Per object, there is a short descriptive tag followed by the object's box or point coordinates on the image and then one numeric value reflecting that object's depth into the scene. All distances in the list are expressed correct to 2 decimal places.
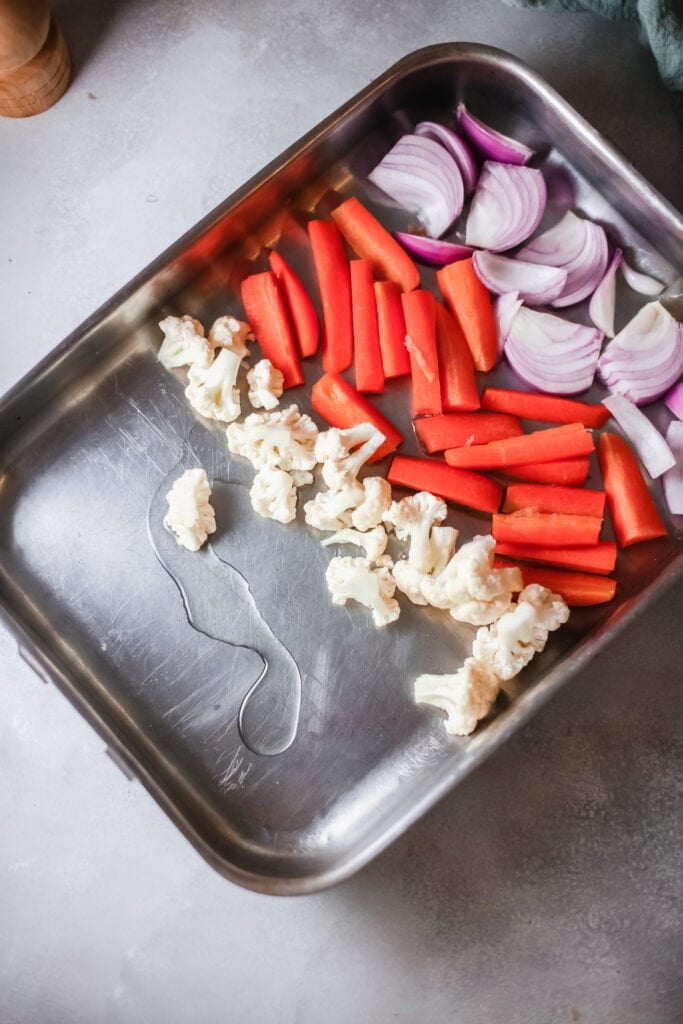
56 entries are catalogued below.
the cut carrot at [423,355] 0.61
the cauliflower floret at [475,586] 0.57
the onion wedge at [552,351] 0.61
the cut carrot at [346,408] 0.61
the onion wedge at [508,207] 0.62
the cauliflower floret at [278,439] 0.60
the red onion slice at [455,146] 0.62
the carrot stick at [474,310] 0.61
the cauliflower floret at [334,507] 0.60
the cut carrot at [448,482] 0.60
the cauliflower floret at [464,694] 0.57
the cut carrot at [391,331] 0.62
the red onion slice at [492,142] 0.62
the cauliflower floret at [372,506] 0.59
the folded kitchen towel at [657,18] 0.60
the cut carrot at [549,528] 0.59
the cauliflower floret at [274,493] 0.60
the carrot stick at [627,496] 0.59
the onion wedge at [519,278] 0.62
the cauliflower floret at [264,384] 0.61
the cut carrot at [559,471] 0.60
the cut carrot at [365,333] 0.62
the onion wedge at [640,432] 0.61
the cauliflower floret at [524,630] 0.57
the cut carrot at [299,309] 0.62
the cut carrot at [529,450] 0.60
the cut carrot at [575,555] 0.59
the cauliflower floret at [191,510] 0.60
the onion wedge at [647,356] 0.61
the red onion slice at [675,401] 0.61
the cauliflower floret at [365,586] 0.59
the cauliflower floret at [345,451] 0.59
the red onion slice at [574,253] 0.62
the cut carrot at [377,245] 0.62
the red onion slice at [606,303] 0.62
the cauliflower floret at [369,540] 0.60
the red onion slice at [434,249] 0.62
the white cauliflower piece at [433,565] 0.59
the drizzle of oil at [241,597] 0.60
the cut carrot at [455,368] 0.61
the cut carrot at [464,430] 0.61
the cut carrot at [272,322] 0.62
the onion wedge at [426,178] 0.62
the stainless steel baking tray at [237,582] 0.59
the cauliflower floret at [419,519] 0.59
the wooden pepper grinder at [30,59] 0.60
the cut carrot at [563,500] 0.60
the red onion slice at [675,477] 0.60
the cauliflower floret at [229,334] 0.61
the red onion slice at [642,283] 0.63
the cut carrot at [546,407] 0.61
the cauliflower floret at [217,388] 0.61
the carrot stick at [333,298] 0.62
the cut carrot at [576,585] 0.59
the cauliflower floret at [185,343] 0.61
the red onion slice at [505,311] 0.61
